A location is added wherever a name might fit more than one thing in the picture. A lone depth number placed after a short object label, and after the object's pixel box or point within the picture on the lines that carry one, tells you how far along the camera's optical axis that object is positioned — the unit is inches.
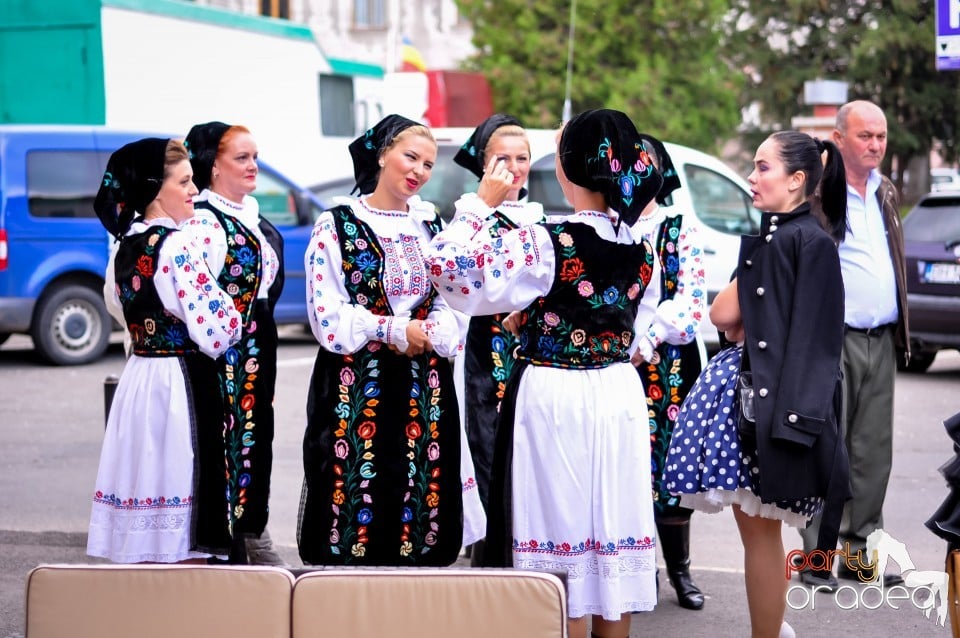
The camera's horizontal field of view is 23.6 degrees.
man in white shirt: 389.4
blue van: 793.5
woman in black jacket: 287.0
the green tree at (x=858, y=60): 2112.1
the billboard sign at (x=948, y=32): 402.9
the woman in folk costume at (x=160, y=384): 328.7
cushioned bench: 220.0
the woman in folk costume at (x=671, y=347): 356.1
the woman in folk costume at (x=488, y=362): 376.5
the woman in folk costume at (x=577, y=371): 272.7
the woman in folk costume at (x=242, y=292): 362.2
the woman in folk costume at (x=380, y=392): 316.3
